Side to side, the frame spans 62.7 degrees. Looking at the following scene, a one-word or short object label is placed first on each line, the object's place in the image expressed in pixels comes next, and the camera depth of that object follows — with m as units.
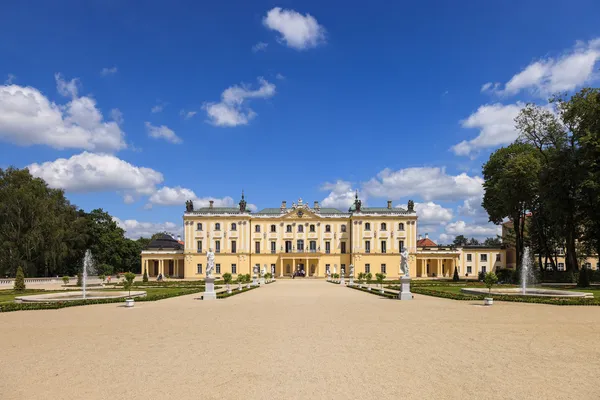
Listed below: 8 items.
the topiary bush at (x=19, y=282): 33.38
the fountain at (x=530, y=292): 24.60
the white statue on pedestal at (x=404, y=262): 25.25
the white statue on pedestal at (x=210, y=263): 25.74
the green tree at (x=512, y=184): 42.44
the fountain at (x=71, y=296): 23.04
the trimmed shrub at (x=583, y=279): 35.62
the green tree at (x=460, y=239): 126.38
